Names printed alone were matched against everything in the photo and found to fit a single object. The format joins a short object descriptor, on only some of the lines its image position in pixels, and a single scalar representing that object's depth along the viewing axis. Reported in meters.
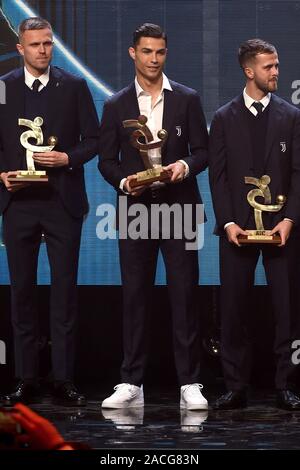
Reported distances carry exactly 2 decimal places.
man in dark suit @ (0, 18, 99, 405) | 10.04
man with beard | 9.83
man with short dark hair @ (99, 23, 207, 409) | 9.91
